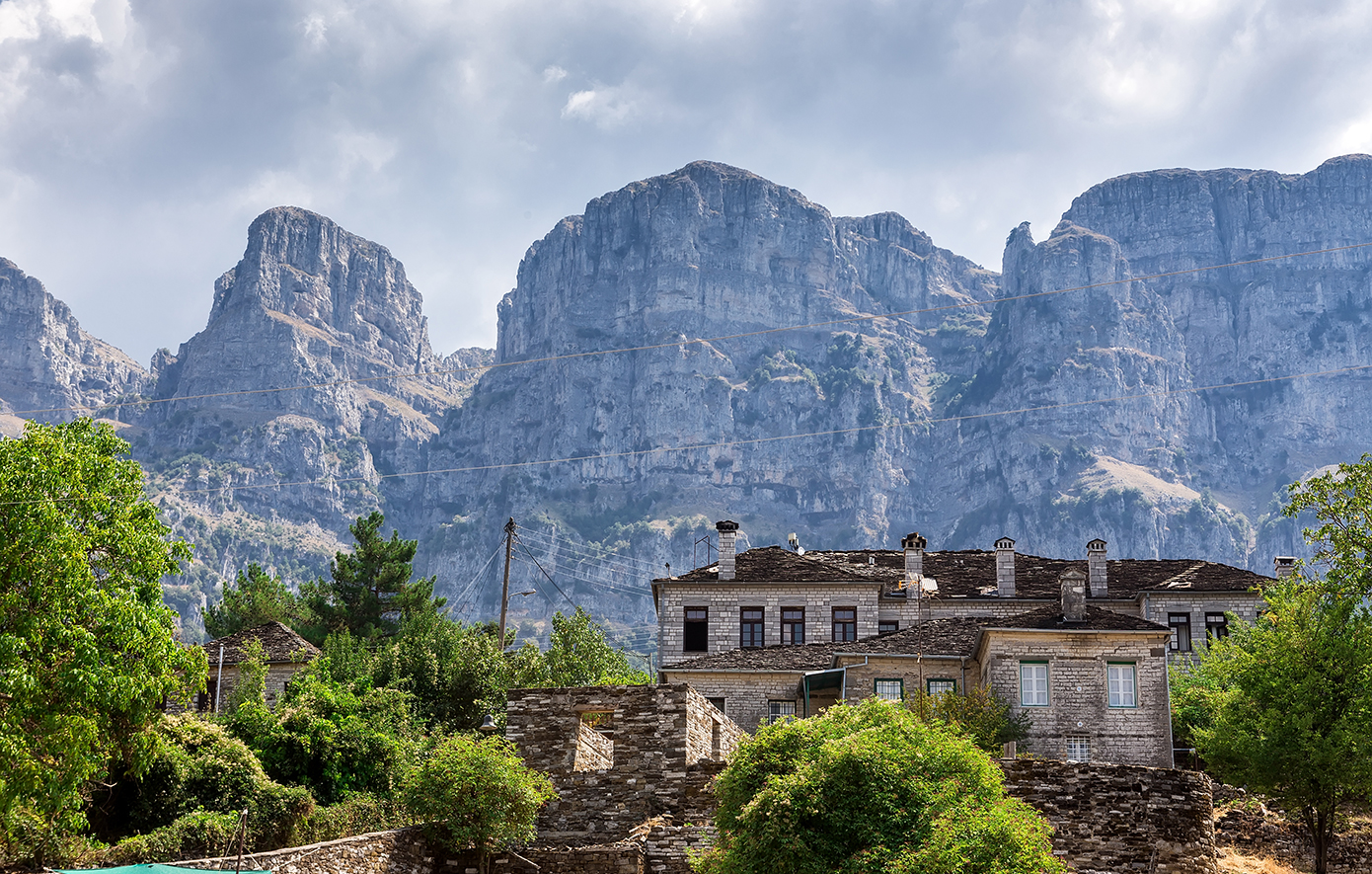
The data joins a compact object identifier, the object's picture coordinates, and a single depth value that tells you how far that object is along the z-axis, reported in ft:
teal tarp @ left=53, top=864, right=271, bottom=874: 71.61
